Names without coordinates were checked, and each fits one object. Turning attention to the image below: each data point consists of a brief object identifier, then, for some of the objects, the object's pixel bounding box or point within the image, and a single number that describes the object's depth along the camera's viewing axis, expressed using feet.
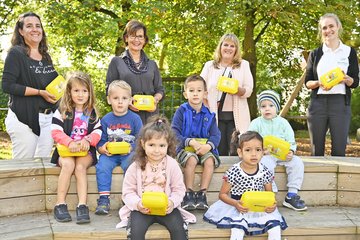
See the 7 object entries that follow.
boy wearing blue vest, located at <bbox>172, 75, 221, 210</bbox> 13.70
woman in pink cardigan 16.05
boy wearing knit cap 14.17
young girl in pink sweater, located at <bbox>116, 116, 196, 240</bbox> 11.96
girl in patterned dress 12.25
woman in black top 14.20
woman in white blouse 15.69
